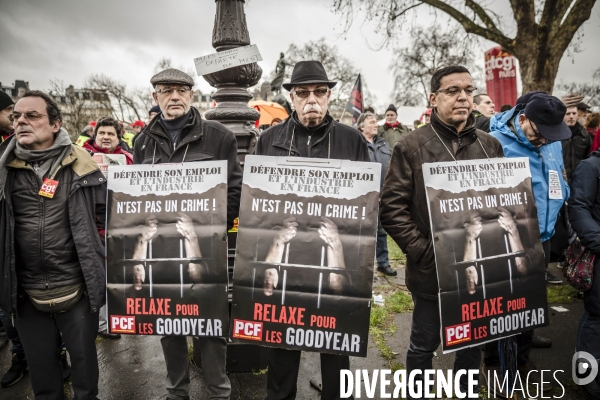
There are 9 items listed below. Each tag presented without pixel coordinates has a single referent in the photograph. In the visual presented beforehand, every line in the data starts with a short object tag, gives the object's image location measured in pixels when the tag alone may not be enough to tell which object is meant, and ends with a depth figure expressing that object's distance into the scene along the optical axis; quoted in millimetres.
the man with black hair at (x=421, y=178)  2461
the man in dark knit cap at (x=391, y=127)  7926
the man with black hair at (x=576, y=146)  5734
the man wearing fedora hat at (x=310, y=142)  2471
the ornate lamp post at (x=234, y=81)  3406
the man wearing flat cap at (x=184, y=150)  2635
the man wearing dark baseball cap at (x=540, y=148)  2801
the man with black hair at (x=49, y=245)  2428
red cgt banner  14578
